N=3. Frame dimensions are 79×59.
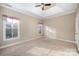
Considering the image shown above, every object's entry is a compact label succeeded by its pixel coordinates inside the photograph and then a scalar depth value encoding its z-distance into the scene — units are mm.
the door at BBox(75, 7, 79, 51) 2161
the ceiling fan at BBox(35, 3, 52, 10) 2160
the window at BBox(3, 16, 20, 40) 2092
